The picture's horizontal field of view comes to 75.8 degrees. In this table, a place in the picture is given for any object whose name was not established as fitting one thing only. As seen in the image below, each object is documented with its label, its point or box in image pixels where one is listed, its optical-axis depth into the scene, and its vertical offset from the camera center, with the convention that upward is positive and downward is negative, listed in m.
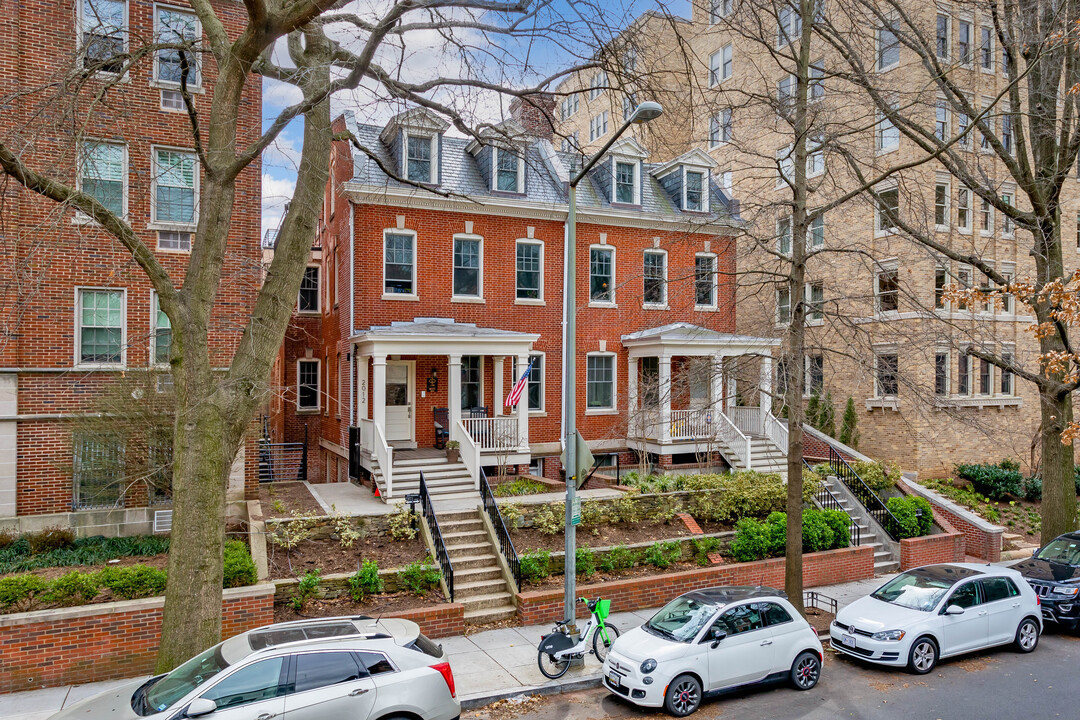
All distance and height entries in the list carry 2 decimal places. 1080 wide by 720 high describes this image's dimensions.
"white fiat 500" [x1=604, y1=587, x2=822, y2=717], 9.23 -3.91
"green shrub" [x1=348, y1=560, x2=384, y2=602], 12.04 -3.72
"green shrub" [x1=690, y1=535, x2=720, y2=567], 14.89 -3.87
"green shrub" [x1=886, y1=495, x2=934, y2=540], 17.41 -3.70
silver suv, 6.80 -3.20
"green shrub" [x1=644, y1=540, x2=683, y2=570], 14.37 -3.85
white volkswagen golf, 10.85 -4.05
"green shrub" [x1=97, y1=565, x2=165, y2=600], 10.52 -3.22
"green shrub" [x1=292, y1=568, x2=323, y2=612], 11.56 -3.71
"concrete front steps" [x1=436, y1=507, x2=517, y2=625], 12.62 -3.89
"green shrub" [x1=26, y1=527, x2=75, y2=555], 12.79 -3.15
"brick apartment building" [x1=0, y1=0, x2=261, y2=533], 13.62 +1.54
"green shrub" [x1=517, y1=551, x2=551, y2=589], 13.30 -3.78
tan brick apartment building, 23.05 +3.16
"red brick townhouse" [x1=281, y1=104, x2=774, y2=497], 19.41 +1.95
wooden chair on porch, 20.34 -1.67
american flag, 17.92 -0.52
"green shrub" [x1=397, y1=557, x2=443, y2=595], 12.45 -3.75
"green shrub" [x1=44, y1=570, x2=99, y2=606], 10.09 -3.22
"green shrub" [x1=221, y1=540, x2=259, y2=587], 11.09 -3.23
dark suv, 12.77 -4.01
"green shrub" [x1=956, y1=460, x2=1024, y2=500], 21.92 -3.56
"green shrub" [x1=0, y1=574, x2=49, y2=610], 9.88 -3.18
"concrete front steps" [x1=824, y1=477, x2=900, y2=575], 16.80 -4.32
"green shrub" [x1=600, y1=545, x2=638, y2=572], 13.98 -3.86
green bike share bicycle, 10.09 -4.07
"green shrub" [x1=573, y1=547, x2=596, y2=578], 13.65 -3.81
